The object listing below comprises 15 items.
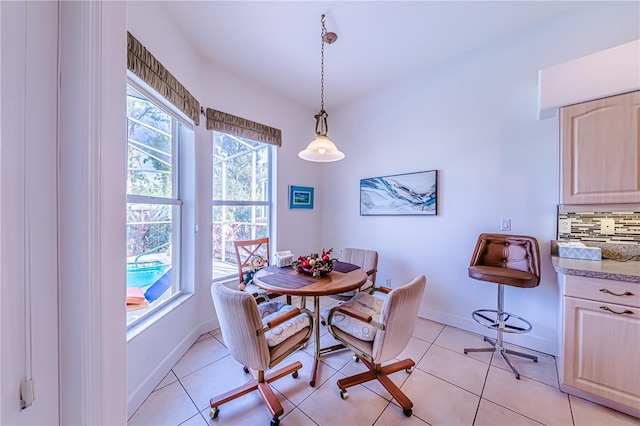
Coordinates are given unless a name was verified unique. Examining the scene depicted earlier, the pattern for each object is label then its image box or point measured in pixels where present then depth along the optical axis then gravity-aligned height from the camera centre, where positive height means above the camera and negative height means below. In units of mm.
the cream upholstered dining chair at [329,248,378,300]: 2559 -593
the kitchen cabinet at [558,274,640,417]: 1455 -853
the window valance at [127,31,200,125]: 1504 +1008
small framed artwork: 3492 +219
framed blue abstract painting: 2775 +227
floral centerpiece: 1971 -482
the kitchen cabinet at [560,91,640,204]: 1627 +463
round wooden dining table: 1663 -563
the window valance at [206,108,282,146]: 2559 +1016
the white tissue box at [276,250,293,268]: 2311 -492
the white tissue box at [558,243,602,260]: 1850 -313
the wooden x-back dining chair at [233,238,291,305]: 2602 -543
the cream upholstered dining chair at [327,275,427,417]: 1435 -840
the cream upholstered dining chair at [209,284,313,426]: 1320 -832
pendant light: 2049 +562
